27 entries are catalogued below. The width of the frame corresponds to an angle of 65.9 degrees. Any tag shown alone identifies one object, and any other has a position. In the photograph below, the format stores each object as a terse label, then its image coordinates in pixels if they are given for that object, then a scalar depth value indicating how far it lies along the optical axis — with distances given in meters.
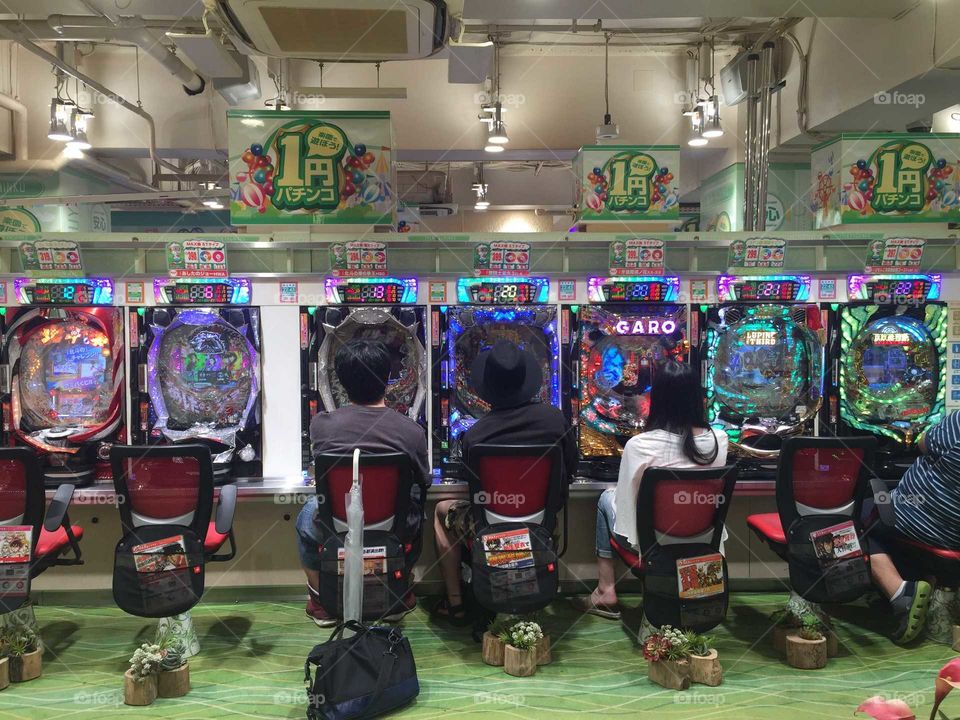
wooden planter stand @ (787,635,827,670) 3.09
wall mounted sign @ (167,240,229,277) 3.73
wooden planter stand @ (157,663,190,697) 2.88
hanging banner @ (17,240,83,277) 3.76
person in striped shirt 3.16
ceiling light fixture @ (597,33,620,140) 7.38
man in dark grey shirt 3.07
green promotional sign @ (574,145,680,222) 4.50
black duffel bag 2.60
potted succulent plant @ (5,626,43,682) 3.00
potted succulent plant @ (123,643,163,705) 2.80
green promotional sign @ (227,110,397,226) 4.02
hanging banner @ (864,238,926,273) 3.90
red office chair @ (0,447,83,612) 2.95
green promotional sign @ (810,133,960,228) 4.16
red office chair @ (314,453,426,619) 2.91
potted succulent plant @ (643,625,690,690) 2.90
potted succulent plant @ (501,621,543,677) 3.03
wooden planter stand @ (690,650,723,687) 2.93
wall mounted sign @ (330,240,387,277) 3.76
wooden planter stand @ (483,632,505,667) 3.13
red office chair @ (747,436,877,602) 3.04
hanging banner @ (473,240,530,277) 3.84
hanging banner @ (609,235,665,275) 3.87
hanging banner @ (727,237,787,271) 3.89
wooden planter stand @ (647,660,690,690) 2.90
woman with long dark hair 3.04
